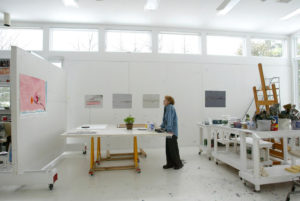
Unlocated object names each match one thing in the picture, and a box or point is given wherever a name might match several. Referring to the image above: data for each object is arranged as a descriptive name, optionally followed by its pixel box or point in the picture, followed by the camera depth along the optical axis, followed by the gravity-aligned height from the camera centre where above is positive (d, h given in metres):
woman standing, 3.57 -0.69
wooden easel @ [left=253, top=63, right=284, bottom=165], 3.32 -0.88
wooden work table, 3.06 -0.51
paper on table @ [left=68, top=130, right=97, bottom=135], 3.23 -0.49
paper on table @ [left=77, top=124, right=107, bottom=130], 3.84 -0.50
